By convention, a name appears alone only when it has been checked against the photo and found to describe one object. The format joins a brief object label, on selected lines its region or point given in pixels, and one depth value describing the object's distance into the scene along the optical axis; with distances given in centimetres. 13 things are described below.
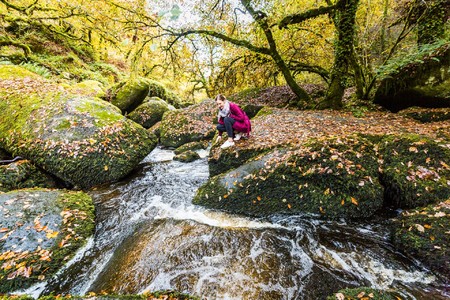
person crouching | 618
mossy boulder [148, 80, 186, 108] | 1648
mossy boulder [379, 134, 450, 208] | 414
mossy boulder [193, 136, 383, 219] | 450
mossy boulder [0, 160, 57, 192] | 575
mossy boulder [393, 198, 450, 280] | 323
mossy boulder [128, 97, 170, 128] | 1280
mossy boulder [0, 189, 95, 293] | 350
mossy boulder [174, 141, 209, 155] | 959
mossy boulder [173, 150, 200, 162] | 859
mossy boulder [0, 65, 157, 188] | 634
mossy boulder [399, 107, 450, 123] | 640
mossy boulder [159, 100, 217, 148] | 1061
